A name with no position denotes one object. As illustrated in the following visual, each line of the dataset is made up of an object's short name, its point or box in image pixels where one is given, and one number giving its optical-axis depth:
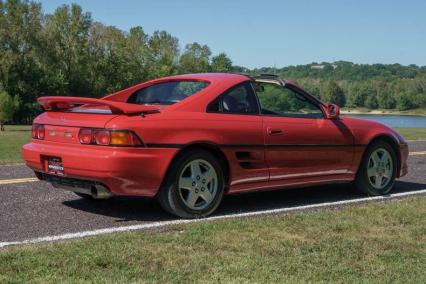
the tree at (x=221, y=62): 123.69
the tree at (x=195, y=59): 104.06
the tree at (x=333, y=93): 90.96
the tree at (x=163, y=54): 93.25
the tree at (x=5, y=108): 48.88
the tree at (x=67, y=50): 76.69
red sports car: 5.36
